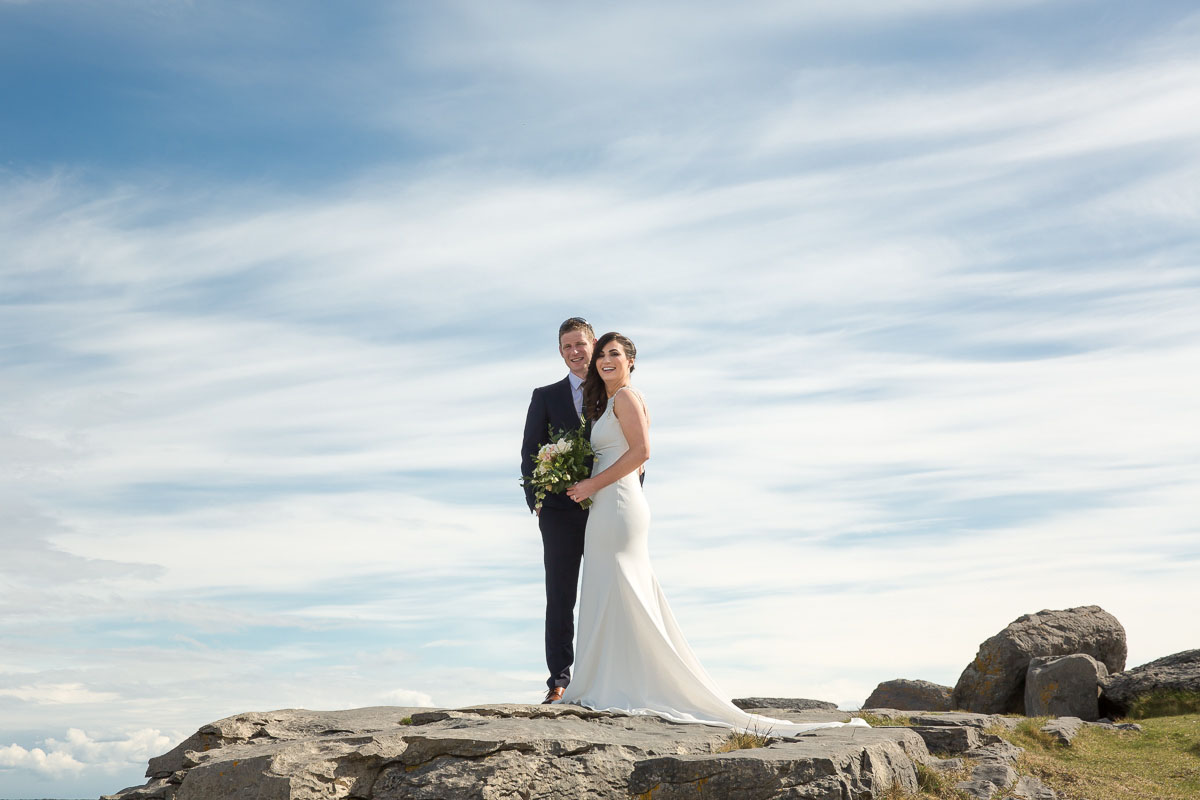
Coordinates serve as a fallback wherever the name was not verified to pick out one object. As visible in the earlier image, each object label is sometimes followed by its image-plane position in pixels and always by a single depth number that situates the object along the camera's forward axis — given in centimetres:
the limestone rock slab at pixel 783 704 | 1509
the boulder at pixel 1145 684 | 1731
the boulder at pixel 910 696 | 1983
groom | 1086
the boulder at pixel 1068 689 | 1725
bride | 971
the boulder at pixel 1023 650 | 1878
